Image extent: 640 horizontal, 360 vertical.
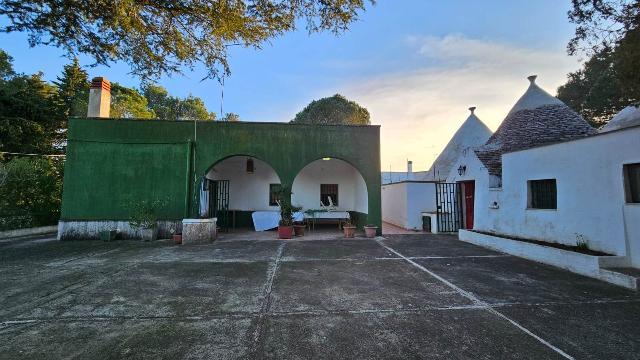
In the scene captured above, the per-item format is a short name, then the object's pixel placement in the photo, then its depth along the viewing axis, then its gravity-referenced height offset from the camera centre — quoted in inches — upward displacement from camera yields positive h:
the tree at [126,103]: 999.0 +355.6
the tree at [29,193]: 435.5 +10.8
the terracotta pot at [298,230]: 453.1 -45.8
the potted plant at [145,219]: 403.2 -26.3
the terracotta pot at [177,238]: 387.5 -49.7
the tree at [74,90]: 808.3 +310.4
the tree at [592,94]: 809.1 +302.5
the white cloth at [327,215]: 501.0 -25.6
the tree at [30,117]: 657.0 +199.1
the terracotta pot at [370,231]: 439.2 -46.0
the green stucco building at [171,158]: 417.4 +61.8
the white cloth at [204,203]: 461.7 -5.0
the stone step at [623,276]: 202.5 -53.8
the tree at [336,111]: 1191.6 +361.5
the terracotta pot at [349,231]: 438.9 -45.9
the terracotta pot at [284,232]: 421.7 -45.3
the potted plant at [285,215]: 422.3 -22.0
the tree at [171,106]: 1466.5 +476.1
